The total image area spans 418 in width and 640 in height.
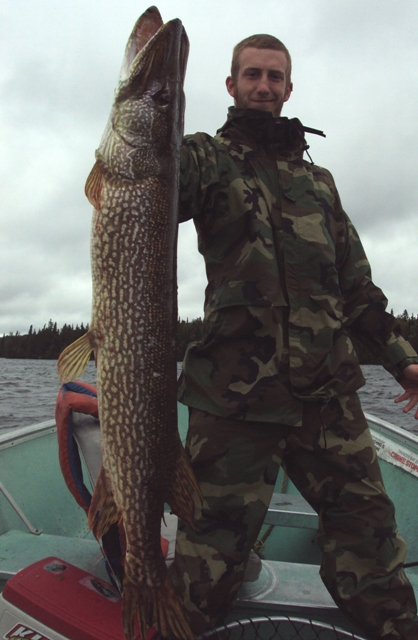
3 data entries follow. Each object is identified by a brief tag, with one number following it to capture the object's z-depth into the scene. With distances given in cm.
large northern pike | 207
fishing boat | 221
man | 218
